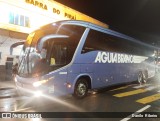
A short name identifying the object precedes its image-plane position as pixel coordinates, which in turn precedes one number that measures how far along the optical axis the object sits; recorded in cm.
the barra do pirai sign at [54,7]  1292
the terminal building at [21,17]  1160
